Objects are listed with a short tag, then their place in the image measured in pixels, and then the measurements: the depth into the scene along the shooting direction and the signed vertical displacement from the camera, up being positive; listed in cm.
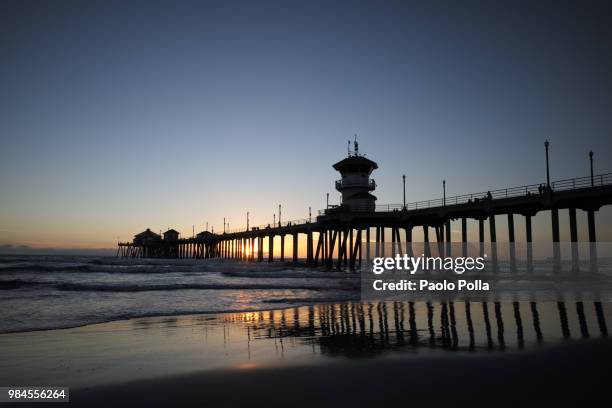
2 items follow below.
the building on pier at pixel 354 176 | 4493 +675
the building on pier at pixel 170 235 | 11550 +126
